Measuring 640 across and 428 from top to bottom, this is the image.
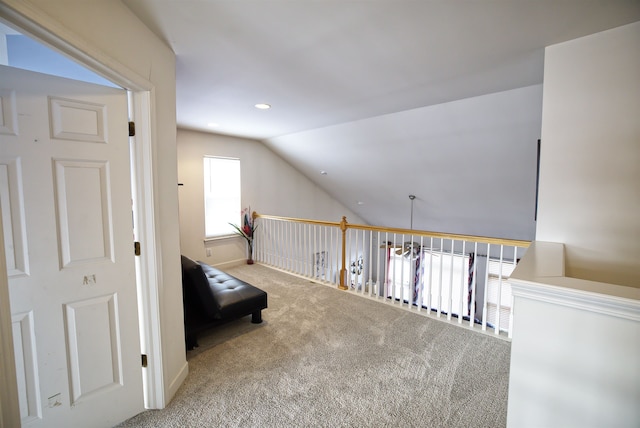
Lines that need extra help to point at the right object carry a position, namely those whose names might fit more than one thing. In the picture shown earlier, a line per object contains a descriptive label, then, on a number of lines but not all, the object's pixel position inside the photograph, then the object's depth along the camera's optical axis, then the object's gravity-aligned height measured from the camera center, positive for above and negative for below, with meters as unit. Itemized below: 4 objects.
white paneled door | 1.27 -0.26
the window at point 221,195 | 4.66 +0.07
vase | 5.12 -1.01
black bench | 2.39 -1.00
